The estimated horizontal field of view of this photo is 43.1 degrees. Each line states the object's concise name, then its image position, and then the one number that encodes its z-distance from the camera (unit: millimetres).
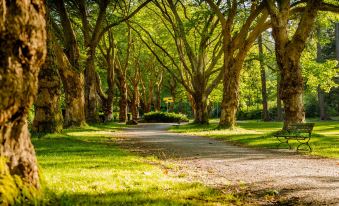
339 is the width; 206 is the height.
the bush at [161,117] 49219
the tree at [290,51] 19531
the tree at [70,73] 24750
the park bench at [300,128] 15336
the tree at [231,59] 26203
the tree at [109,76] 39531
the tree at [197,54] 32594
